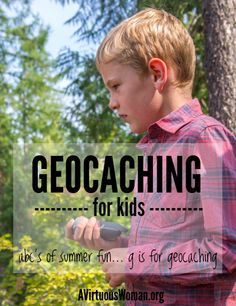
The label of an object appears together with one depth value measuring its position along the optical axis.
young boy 1.32
